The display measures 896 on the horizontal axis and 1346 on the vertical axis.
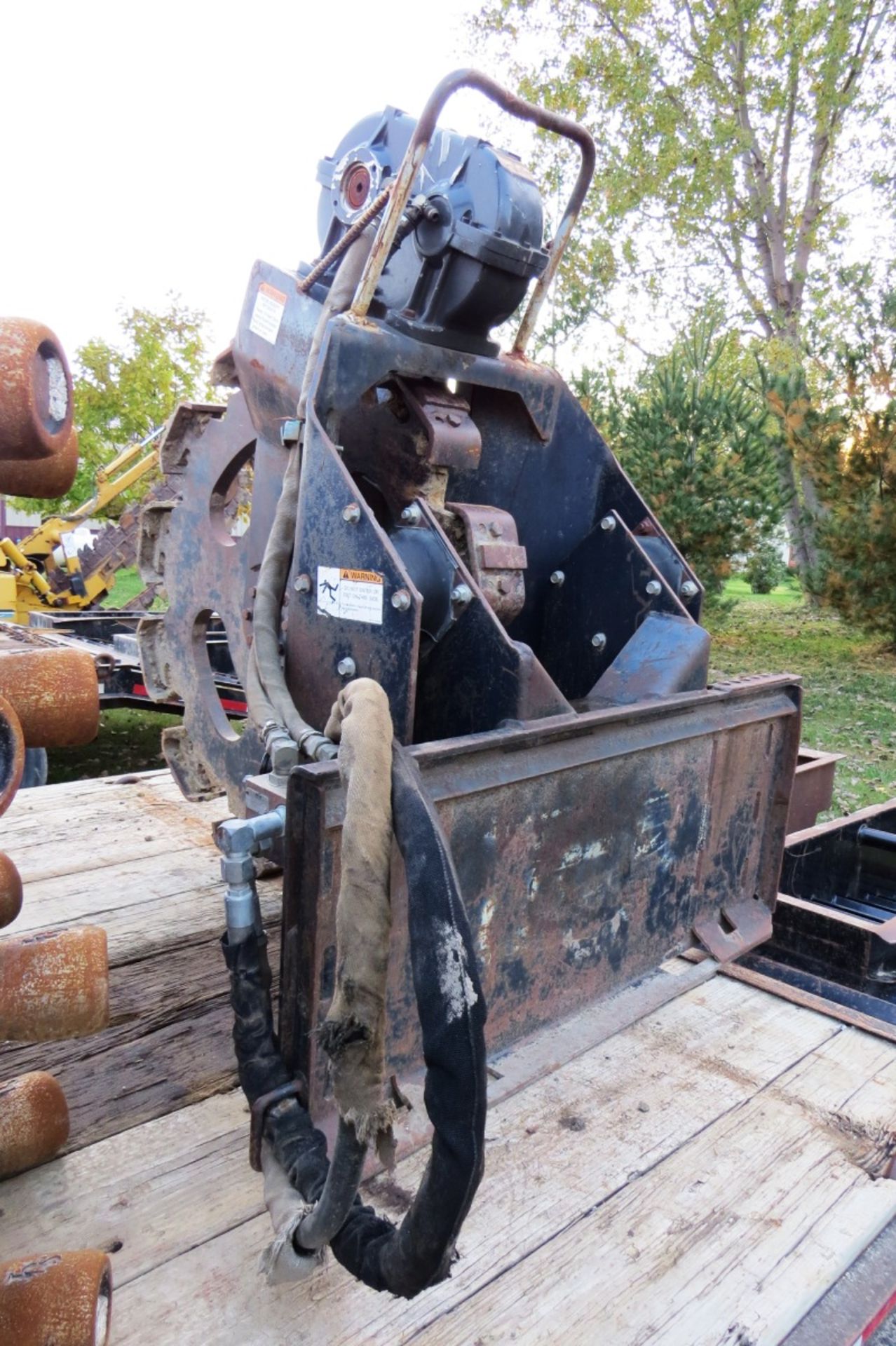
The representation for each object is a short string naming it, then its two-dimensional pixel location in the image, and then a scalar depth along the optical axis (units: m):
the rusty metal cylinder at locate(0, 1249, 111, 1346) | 1.10
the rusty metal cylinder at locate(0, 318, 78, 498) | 1.05
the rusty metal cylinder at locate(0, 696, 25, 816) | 1.12
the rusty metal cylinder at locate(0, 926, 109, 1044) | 1.25
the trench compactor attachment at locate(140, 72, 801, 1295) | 1.42
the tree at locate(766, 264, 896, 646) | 9.28
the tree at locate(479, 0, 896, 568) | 14.79
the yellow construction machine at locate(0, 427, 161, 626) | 9.16
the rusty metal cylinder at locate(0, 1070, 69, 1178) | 1.51
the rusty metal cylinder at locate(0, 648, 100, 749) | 1.23
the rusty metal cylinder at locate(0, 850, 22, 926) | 1.29
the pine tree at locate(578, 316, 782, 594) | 9.48
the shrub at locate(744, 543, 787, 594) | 18.55
